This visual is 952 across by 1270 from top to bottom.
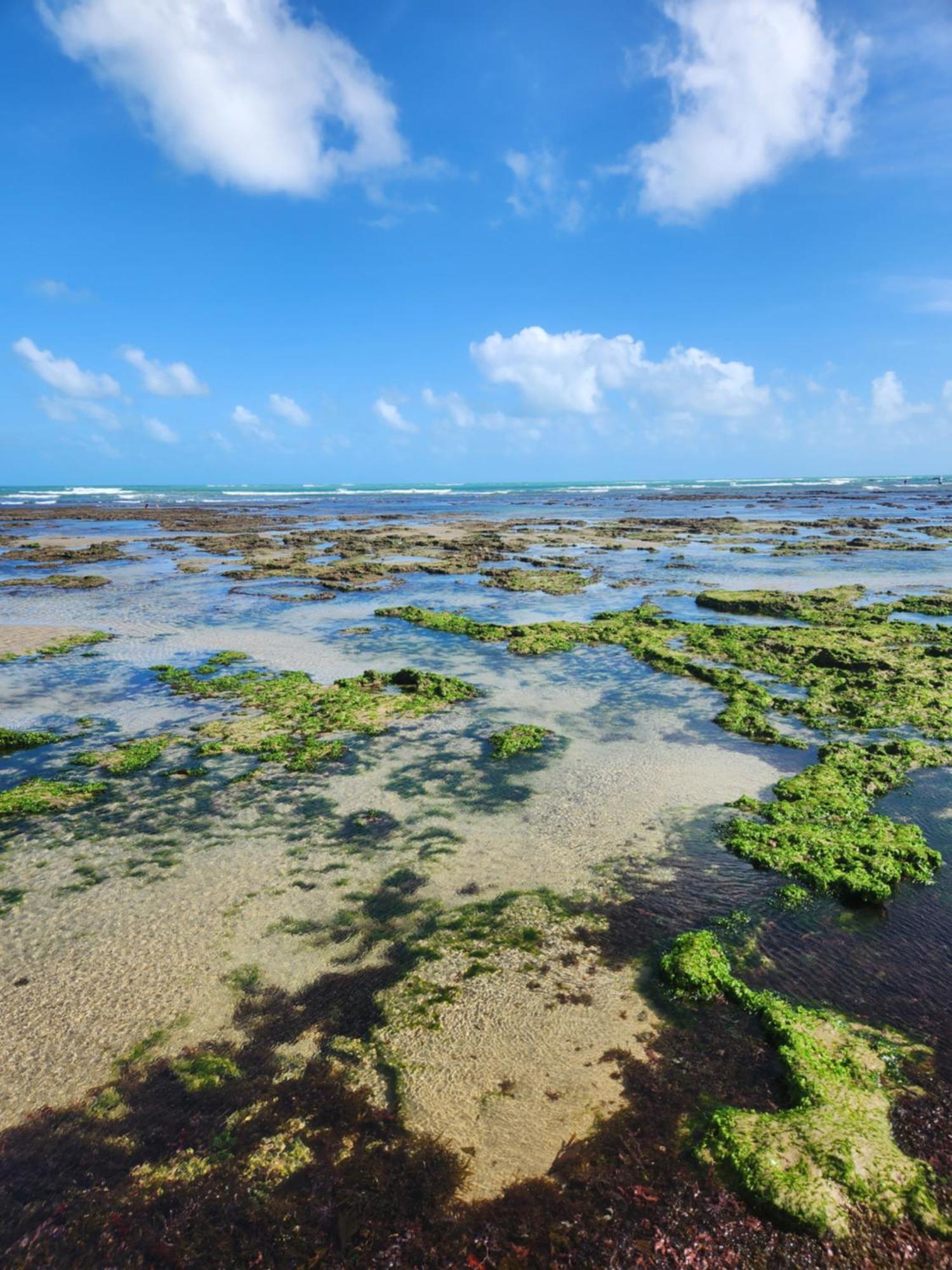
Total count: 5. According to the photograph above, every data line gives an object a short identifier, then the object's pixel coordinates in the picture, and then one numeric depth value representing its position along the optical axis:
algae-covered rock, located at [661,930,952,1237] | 3.76
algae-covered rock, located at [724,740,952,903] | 6.77
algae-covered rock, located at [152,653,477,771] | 10.51
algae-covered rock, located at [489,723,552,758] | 10.22
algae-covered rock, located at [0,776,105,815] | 8.53
